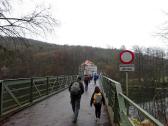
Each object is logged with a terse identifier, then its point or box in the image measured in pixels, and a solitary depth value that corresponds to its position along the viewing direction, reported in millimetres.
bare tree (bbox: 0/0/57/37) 6737
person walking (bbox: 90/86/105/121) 4744
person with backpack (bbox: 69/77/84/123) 4828
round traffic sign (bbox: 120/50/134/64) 5427
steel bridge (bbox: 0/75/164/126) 3099
